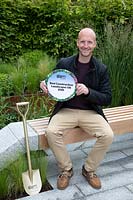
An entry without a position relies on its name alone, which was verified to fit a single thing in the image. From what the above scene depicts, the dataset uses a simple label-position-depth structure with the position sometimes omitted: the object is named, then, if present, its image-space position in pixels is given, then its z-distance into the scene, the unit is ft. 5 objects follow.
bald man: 7.95
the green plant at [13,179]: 7.59
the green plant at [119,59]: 10.90
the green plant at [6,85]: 11.27
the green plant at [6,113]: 10.13
